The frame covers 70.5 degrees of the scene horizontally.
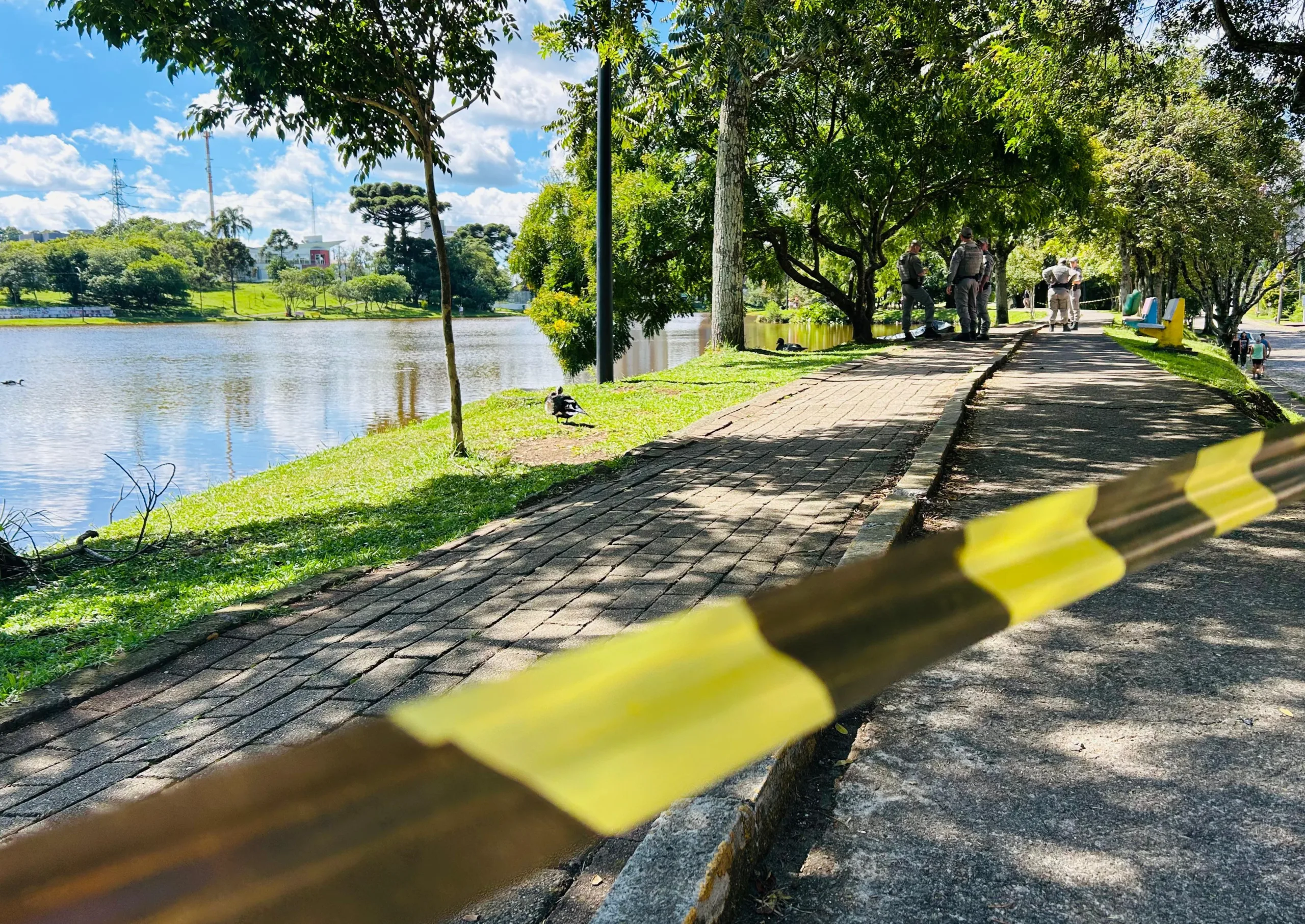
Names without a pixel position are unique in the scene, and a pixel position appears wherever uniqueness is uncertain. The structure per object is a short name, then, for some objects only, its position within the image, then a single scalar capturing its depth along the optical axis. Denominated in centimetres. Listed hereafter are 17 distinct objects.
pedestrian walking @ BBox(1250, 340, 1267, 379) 2306
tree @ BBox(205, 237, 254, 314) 11488
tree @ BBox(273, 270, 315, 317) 10212
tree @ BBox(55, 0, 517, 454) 695
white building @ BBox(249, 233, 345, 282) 15300
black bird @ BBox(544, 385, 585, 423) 1073
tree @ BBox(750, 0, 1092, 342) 1616
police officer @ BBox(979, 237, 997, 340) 1947
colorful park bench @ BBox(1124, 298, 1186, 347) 1900
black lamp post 1421
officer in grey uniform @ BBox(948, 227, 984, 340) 1748
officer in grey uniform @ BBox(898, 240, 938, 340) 1890
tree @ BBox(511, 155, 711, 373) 2123
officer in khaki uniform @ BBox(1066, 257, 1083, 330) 2628
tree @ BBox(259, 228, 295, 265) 15162
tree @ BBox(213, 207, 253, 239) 13050
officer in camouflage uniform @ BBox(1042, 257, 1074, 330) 2520
